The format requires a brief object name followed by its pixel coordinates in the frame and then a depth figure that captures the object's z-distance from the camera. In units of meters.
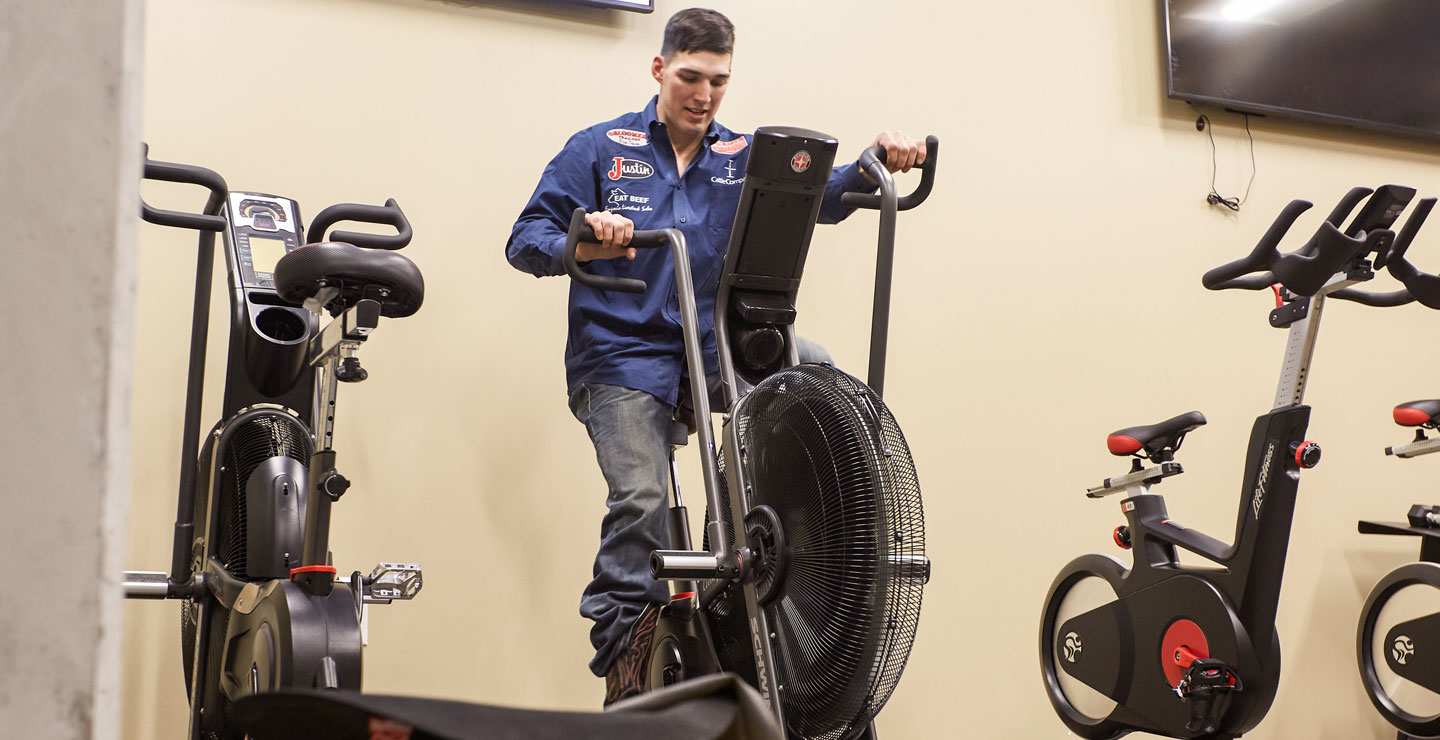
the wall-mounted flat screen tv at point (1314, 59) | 3.95
